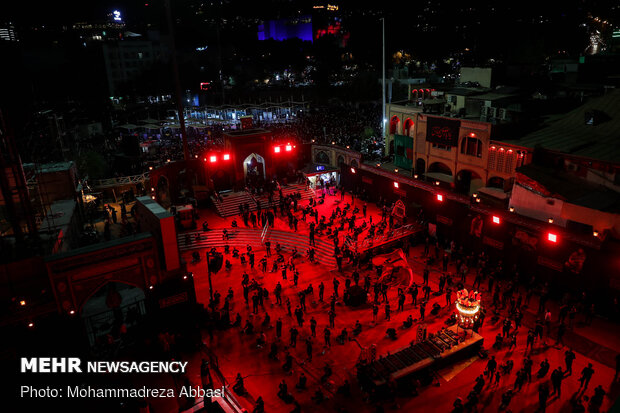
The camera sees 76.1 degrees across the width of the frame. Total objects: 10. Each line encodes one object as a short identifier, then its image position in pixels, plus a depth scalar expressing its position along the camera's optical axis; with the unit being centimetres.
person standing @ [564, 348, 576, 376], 1588
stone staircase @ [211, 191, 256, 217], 3397
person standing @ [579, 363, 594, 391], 1499
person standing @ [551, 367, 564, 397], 1498
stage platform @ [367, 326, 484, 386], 1645
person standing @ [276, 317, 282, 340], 1888
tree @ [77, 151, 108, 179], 4172
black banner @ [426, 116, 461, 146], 3309
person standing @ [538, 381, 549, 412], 1411
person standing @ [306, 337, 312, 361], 1759
